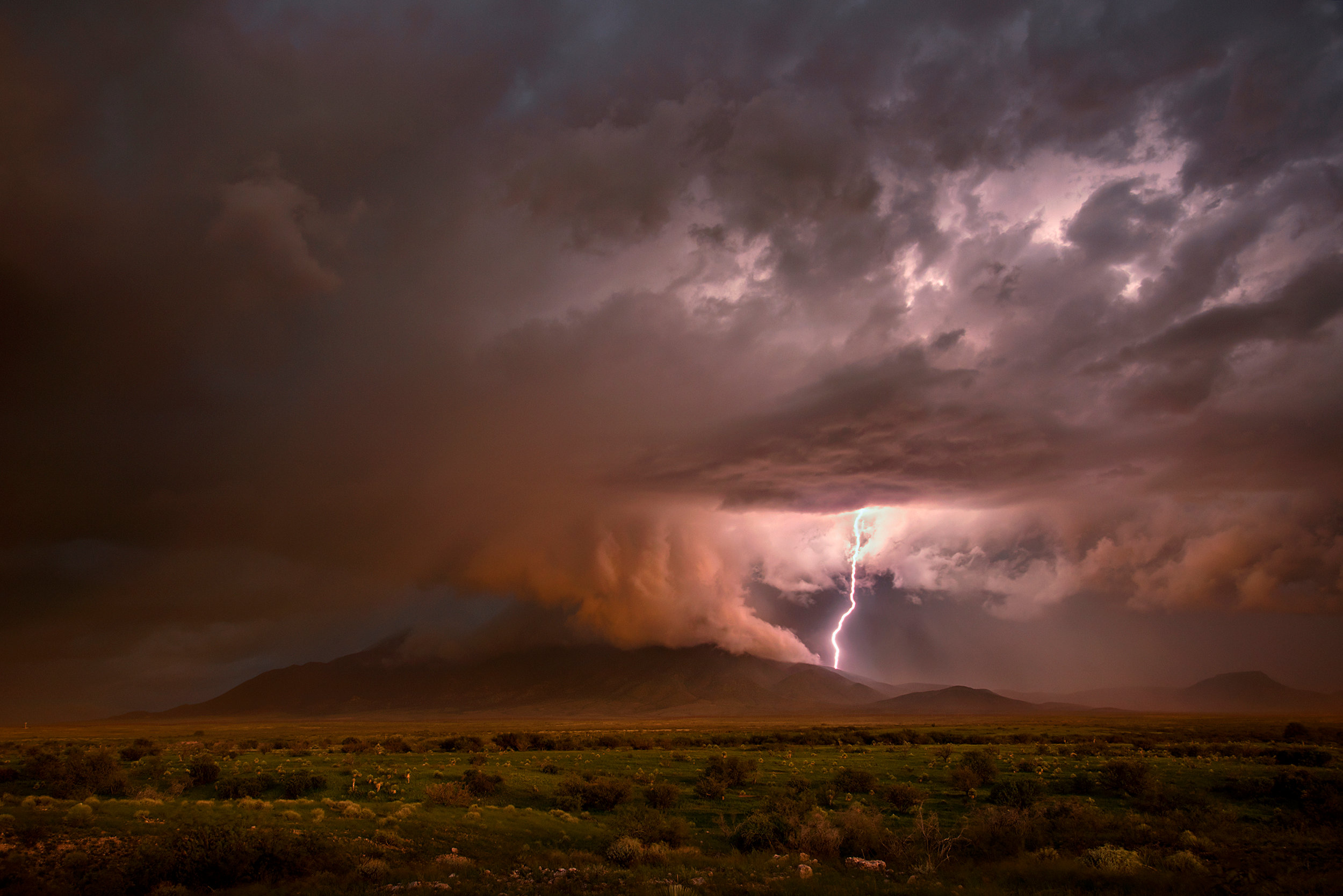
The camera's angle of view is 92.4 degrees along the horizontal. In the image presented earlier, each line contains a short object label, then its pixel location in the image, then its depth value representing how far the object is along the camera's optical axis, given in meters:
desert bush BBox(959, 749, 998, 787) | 45.16
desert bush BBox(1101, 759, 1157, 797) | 38.78
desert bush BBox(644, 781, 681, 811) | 37.50
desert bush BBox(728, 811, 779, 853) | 27.67
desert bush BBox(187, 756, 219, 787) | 40.53
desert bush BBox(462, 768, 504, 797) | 39.88
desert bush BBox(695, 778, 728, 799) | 40.59
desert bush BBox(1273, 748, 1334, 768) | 49.41
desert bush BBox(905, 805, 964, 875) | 23.36
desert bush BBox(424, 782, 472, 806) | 35.62
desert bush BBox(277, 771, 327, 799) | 38.16
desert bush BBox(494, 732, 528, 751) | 80.88
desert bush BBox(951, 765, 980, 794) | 42.06
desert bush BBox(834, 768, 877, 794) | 42.31
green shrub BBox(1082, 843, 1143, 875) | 20.91
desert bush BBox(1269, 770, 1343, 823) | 32.16
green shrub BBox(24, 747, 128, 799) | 36.58
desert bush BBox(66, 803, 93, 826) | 26.09
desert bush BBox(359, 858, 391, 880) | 21.52
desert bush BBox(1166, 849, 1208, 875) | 21.23
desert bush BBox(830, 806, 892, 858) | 25.52
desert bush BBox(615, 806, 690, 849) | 28.98
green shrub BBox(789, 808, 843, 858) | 25.28
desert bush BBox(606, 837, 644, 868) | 24.69
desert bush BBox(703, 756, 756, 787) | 44.06
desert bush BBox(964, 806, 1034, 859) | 25.33
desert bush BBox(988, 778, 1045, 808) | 35.52
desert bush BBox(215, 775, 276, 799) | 37.38
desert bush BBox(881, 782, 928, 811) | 37.59
